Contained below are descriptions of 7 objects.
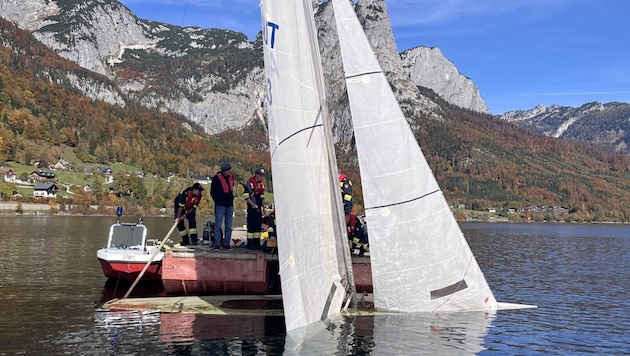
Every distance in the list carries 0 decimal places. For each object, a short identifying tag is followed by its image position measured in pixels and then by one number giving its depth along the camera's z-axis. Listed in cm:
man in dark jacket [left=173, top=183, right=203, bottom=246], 2042
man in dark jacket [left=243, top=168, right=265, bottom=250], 1830
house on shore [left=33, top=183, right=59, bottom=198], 11688
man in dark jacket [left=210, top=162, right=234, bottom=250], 1855
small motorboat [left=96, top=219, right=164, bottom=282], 2158
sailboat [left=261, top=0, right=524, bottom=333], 1280
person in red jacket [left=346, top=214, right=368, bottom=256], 1861
